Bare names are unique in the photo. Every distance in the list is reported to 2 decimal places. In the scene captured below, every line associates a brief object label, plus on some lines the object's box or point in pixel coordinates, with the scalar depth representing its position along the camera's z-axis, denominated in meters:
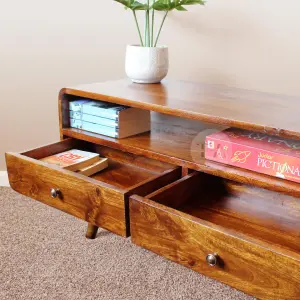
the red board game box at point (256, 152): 0.84
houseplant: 1.16
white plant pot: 1.18
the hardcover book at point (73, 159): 1.06
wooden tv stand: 0.73
